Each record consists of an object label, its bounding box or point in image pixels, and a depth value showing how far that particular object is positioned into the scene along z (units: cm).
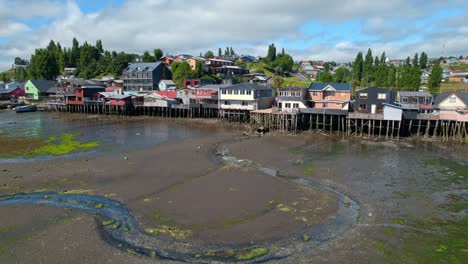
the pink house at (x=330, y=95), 5103
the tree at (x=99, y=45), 14000
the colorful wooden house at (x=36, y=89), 9119
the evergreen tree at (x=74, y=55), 12925
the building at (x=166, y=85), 7988
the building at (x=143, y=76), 8650
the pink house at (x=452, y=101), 4797
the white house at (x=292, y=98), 5119
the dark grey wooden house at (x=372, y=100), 4616
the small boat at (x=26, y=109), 7594
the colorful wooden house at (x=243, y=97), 5475
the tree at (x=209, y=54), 13949
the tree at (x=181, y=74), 8569
